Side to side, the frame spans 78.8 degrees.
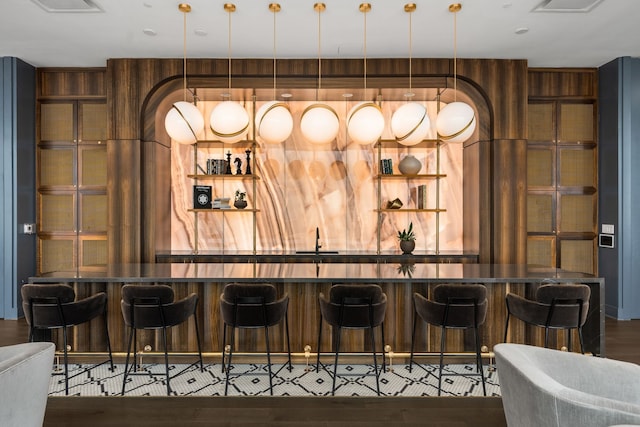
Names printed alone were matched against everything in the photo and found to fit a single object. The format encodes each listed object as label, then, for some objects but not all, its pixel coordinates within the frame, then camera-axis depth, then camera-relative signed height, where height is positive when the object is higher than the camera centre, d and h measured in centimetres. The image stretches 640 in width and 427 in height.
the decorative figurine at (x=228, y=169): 498 +57
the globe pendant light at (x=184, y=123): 299 +71
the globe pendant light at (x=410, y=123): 296 +69
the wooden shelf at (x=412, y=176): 492 +47
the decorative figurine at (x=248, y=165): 495 +61
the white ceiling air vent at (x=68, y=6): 336 +183
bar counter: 321 -88
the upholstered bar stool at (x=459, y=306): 273 -66
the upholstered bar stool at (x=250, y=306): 271 -65
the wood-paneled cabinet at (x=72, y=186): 502 +35
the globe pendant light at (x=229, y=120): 297 +72
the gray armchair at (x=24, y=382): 126 -58
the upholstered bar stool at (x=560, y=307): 271 -66
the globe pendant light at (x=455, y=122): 296 +70
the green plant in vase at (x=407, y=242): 473 -36
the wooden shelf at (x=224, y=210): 489 +5
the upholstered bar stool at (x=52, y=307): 274 -66
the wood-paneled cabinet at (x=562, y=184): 496 +37
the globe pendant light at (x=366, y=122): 297 +70
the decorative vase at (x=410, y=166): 492 +60
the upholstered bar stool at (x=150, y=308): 272 -67
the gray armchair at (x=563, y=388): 113 -59
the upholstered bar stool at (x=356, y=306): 271 -65
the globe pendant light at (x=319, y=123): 293 +68
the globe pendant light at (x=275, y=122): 297 +70
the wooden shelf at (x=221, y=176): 483 +46
